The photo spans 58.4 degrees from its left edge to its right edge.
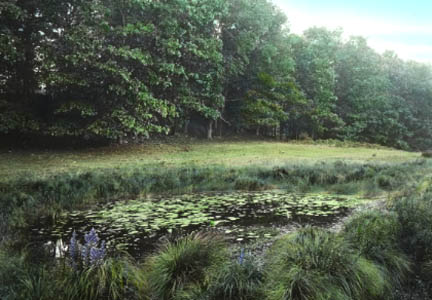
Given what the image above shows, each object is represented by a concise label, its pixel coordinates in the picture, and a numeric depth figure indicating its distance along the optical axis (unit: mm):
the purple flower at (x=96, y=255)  3676
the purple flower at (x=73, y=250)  3852
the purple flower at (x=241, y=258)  3891
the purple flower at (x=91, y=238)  3787
